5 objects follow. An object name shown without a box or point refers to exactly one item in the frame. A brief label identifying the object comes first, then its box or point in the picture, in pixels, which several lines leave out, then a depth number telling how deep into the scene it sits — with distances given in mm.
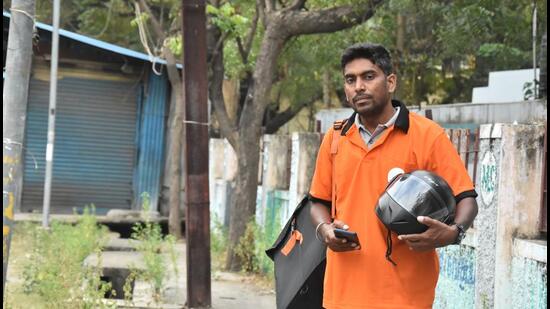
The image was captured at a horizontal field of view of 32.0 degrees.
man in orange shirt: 3840
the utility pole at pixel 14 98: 5328
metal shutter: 19391
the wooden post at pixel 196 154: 8836
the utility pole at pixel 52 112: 16672
